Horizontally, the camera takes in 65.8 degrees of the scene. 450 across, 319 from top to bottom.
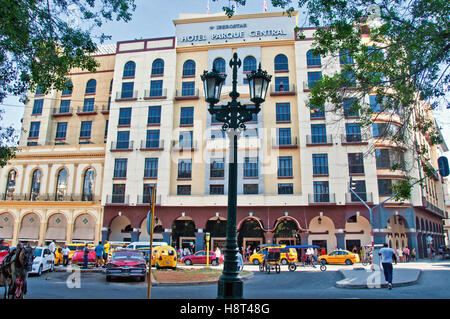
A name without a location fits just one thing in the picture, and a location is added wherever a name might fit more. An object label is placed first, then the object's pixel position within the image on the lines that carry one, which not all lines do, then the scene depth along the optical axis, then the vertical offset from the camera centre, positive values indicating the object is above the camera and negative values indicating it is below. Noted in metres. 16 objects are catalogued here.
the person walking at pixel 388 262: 12.23 -0.70
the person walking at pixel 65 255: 21.65 -1.03
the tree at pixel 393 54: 9.20 +5.43
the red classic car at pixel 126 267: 14.59 -1.14
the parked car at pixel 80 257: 22.42 -1.17
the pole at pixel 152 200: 8.25 +0.91
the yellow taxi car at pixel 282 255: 28.14 -1.17
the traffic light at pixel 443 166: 12.20 +2.66
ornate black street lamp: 7.65 +3.21
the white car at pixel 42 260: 16.66 -1.08
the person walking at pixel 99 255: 20.22 -0.90
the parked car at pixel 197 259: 28.63 -1.51
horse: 9.03 -0.84
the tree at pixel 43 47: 9.28 +5.51
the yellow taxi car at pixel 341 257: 28.42 -1.25
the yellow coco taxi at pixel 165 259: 21.17 -1.14
